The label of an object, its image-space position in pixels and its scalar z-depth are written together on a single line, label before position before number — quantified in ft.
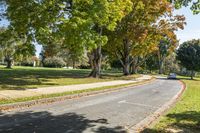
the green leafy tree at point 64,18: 38.05
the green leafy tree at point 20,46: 41.32
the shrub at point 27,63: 168.67
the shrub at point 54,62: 170.62
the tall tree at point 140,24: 69.23
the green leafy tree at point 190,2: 18.74
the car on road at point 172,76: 96.01
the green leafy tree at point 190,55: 110.26
